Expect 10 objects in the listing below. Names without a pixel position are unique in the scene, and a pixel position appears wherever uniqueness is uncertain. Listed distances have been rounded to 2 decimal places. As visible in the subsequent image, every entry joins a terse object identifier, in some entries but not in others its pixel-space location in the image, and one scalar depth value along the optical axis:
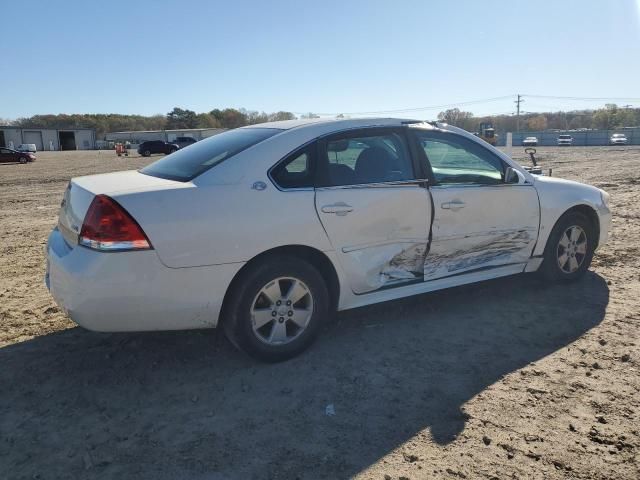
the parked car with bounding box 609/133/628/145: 56.97
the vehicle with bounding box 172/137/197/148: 54.50
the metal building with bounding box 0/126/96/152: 88.94
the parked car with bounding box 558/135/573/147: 61.51
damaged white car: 3.13
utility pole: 103.39
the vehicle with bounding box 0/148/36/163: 39.25
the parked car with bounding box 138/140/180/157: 49.22
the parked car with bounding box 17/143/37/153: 62.18
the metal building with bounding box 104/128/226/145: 96.18
